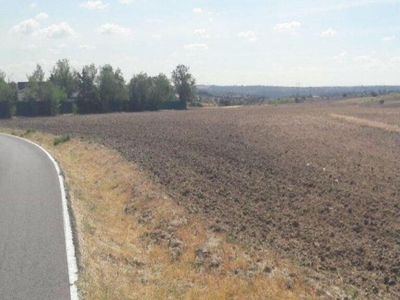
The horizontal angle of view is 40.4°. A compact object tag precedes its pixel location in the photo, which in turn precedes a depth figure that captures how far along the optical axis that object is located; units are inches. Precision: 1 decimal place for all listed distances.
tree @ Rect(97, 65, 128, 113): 3484.3
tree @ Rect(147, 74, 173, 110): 3811.5
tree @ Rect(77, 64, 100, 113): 3440.0
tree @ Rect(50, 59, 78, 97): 3833.7
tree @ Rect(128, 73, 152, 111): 3754.9
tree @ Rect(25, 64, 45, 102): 3097.9
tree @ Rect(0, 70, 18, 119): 2928.2
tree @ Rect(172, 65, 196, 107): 4534.9
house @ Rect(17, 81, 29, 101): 3216.5
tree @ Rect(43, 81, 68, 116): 3102.1
